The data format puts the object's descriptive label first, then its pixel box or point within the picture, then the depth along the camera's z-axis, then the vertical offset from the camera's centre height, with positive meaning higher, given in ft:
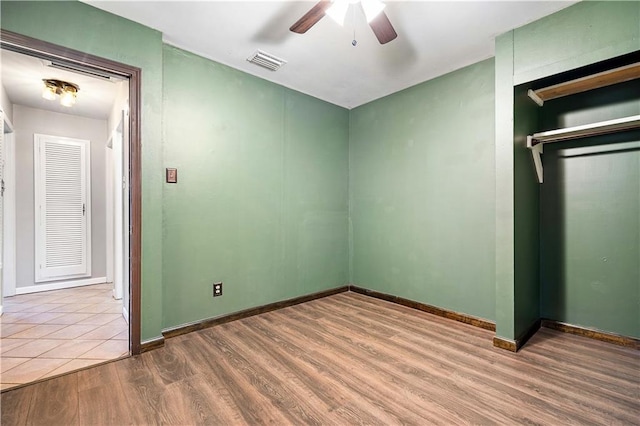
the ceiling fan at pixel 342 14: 5.27 +3.84
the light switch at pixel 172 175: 8.02 +1.09
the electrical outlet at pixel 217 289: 8.95 -2.42
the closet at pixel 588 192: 7.28 +0.58
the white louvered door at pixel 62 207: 13.10 +0.32
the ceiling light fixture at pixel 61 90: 10.28 +4.62
